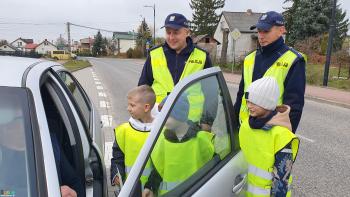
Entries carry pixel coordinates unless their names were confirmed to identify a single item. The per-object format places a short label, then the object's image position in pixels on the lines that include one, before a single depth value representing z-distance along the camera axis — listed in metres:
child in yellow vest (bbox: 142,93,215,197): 1.80
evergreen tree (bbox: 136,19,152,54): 88.80
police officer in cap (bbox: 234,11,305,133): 3.10
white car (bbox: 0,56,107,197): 1.68
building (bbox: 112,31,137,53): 125.38
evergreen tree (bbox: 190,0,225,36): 75.06
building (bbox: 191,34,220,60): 58.38
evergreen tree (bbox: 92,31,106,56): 103.81
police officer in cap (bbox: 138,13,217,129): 3.34
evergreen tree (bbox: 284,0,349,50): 36.72
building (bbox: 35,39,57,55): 114.09
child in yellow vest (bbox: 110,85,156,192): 2.47
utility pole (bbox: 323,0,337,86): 16.71
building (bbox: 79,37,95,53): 144.00
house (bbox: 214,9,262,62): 56.12
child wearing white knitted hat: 2.38
